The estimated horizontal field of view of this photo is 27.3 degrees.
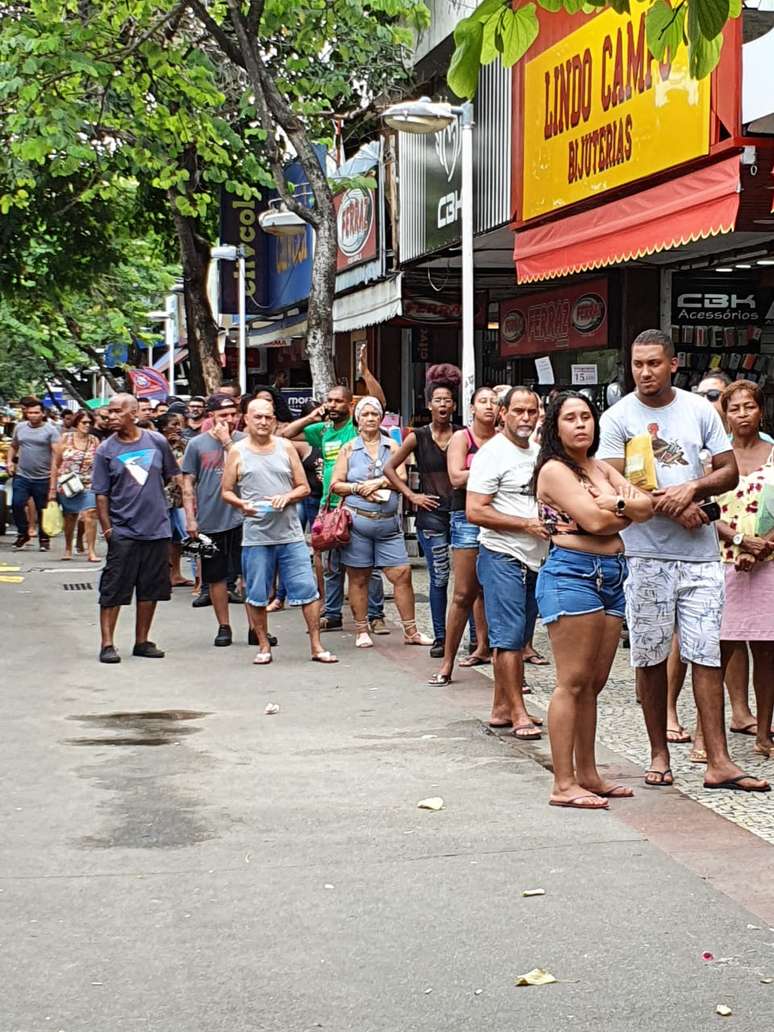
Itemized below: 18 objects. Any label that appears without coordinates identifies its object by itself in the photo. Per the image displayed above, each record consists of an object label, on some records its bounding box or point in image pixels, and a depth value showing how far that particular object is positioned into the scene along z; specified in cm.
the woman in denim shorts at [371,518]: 1191
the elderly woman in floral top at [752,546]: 795
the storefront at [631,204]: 1077
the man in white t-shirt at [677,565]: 712
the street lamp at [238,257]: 2412
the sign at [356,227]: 2164
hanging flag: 3316
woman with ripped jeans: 1124
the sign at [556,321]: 1680
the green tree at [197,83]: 1554
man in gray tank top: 1125
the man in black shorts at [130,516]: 1139
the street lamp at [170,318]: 3931
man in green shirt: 1265
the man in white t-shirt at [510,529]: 843
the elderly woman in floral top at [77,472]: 1992
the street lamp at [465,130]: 1399
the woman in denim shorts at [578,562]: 675
